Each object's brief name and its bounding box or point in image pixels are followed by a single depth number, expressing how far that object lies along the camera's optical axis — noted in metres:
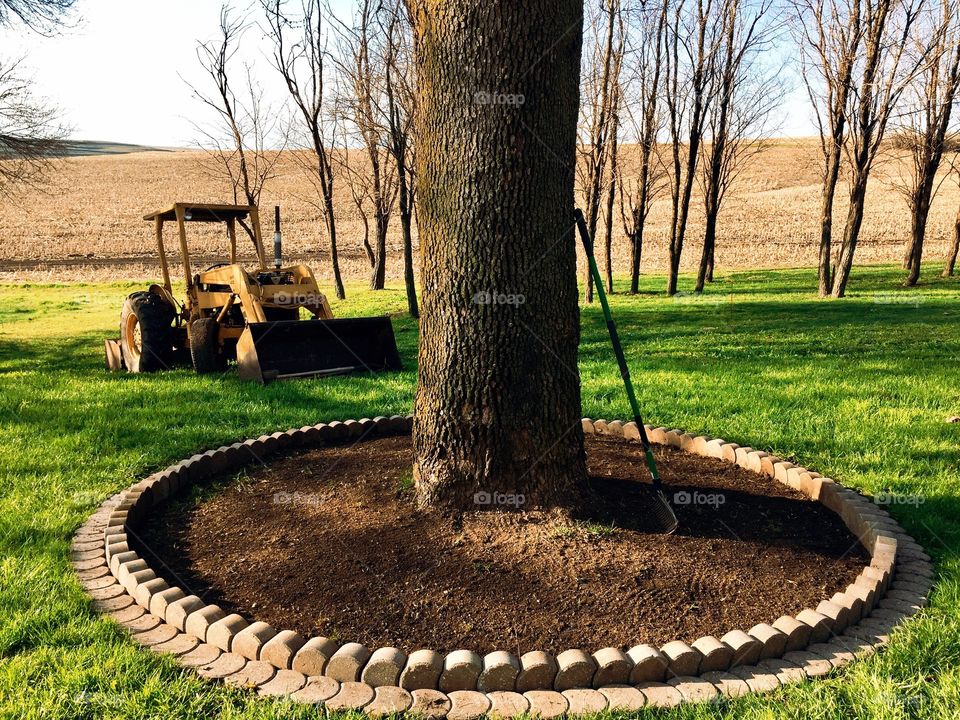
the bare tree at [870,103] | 12.84
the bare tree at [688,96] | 14.62
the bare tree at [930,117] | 13.83
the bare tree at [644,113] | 14.55
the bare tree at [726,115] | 14.59
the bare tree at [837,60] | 13.06
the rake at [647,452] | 3.38
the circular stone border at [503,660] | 2.31
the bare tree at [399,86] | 11.59
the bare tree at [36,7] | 9.02
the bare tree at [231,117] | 15.75
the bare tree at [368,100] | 12.73
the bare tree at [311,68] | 13.36
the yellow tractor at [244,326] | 7.55
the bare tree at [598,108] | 13.51
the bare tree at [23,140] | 10.30
